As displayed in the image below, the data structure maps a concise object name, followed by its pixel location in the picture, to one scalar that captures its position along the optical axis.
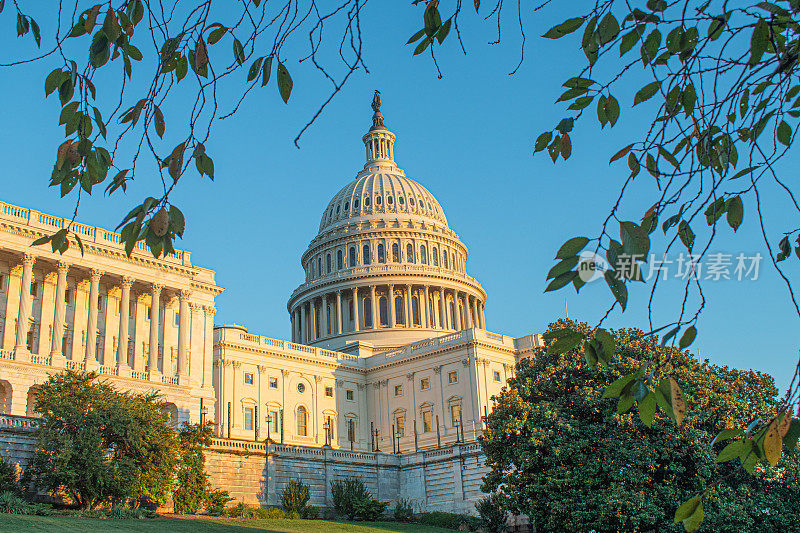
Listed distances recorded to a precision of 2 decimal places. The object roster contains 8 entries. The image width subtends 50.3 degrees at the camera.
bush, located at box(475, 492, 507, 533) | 50.28
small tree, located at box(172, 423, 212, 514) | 46.66
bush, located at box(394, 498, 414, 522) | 56.22
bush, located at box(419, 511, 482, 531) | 52.11
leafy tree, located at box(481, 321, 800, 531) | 38.00
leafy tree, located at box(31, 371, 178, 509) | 39.66
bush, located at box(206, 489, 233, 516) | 48.37
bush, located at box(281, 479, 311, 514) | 52.31
